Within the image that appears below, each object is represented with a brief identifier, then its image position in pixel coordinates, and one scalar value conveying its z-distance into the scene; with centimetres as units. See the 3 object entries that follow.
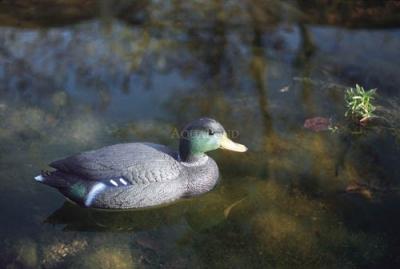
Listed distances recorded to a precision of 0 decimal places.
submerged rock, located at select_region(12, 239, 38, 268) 398
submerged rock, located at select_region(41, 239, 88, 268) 401
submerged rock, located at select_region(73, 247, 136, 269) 400
